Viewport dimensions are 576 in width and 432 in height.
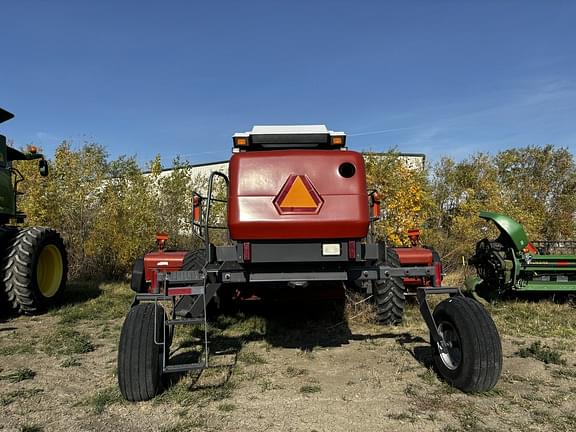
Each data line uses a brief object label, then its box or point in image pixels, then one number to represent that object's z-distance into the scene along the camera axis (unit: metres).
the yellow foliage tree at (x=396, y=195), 11.93
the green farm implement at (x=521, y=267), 7.77
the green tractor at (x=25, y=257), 7.23
